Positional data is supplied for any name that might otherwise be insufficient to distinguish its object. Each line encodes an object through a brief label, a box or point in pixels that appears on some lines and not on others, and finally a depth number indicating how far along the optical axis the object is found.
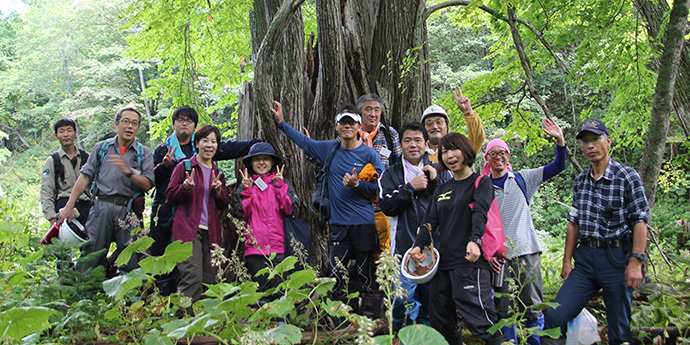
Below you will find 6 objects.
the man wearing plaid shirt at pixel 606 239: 3.01
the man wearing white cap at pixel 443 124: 3.80
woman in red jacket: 3.74
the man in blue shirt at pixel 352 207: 3.66
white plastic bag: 3.15
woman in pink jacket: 3.83
